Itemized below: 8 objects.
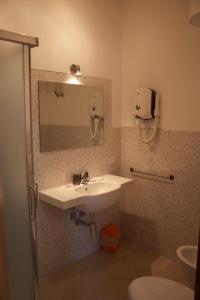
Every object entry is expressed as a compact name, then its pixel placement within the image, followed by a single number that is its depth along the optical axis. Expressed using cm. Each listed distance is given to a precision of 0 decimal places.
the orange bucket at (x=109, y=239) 281
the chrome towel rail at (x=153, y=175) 256
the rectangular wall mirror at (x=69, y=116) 222
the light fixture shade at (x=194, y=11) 164
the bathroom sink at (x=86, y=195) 205
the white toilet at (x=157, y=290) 150
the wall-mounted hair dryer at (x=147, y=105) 254
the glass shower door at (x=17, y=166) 135
